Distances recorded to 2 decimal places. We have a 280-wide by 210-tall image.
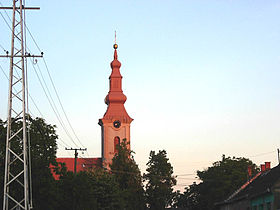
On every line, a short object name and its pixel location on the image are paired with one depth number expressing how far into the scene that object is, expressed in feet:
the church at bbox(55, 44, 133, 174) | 337.52
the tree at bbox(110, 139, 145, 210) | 282.56
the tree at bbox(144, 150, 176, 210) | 302.86
